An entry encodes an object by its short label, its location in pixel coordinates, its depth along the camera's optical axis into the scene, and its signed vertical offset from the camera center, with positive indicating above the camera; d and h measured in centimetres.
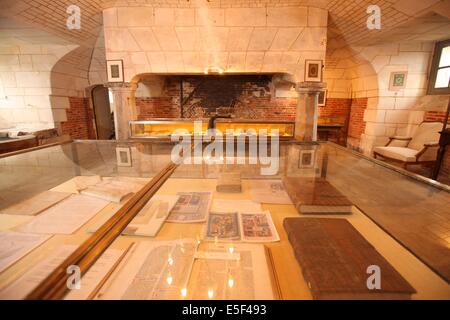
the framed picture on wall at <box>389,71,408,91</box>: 476 +69
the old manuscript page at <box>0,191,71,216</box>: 108 -45
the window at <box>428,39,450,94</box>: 433 +84
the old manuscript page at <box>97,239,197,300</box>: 62 -48
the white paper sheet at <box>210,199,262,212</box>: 112 -47
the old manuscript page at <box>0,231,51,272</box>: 75 -47
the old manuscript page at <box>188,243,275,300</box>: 62 -49
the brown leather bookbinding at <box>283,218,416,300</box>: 58 -44
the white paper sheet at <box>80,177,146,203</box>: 119 -42
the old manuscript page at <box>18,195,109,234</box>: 93 -46
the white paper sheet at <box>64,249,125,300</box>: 57 -46
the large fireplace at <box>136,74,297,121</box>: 616 +48
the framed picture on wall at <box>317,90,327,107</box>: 611 +41
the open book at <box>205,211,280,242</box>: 89 -47
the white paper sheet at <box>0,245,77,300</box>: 55 -46
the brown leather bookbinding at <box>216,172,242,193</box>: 134 -42
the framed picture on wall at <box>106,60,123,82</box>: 428 +81
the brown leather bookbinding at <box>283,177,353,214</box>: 107 -41
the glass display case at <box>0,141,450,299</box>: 64 -47
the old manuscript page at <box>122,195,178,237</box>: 90 -45
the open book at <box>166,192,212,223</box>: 103 -46
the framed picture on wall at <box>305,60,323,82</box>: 414 +79
